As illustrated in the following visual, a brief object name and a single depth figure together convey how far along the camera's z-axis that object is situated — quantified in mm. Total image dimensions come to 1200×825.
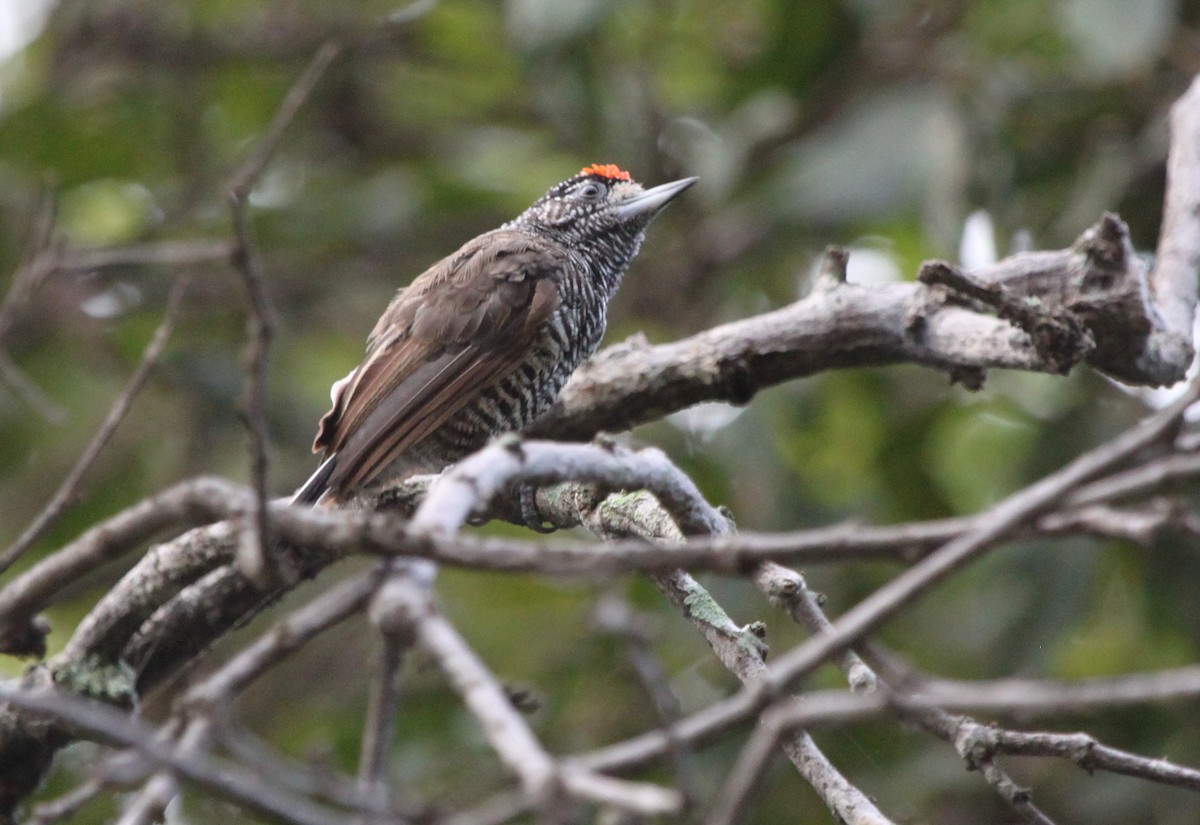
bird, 9078
